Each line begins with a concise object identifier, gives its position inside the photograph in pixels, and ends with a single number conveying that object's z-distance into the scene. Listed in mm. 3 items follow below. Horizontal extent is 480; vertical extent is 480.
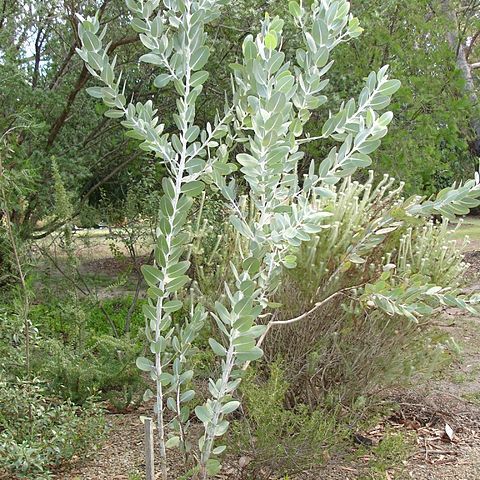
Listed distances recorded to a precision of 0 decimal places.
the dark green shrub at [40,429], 3111
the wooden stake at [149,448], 2584
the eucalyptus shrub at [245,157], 2434
